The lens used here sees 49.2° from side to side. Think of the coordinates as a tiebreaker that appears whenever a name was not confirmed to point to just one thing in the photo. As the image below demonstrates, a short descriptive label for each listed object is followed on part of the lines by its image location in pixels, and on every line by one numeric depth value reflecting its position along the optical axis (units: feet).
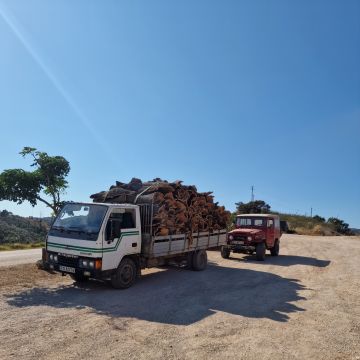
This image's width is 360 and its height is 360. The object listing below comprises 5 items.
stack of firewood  39.52
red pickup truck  60.34
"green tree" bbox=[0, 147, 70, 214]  47.11
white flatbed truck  32.30
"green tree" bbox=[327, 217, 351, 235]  182.70
